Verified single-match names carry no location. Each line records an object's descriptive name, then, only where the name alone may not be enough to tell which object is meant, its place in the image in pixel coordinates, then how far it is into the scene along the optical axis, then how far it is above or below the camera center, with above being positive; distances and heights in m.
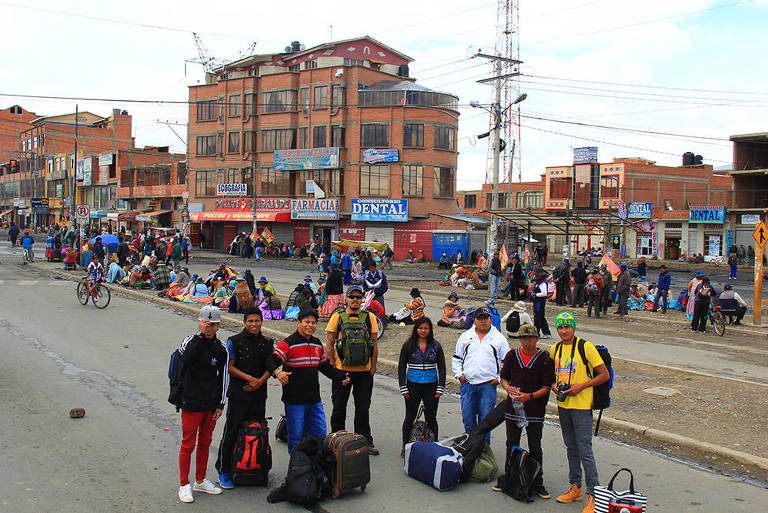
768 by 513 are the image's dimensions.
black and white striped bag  5.00 -2.05
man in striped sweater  6.17 -1.36
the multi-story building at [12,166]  101.69 +11.89
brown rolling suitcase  5.70 -2.03
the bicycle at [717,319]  17.66 -1.99
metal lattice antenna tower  50.15 +17.22
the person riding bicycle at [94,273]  18.42 -1.14
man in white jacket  6.61 -1.31
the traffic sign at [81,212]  36.66 +1.37
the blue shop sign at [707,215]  52.28 +2.93
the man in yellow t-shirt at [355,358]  6.75 -1.27
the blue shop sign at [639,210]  59.59 +3.64
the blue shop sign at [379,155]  49.41 +6.90
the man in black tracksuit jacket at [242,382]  5.91 -1.36
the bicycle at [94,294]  18.27 -1.71
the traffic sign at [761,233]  18.94 +0.53
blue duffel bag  5.94 -2.14
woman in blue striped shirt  6.76 -1.41
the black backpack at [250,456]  5.84 -2.04
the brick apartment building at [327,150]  49.59 +7.68
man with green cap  5.69 -1.40
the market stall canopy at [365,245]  40.06 -0.23
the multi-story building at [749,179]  48.09 +5.64
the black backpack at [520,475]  5.80 -2.16
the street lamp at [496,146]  25.27 +4.03
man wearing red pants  5.52 -1.32
